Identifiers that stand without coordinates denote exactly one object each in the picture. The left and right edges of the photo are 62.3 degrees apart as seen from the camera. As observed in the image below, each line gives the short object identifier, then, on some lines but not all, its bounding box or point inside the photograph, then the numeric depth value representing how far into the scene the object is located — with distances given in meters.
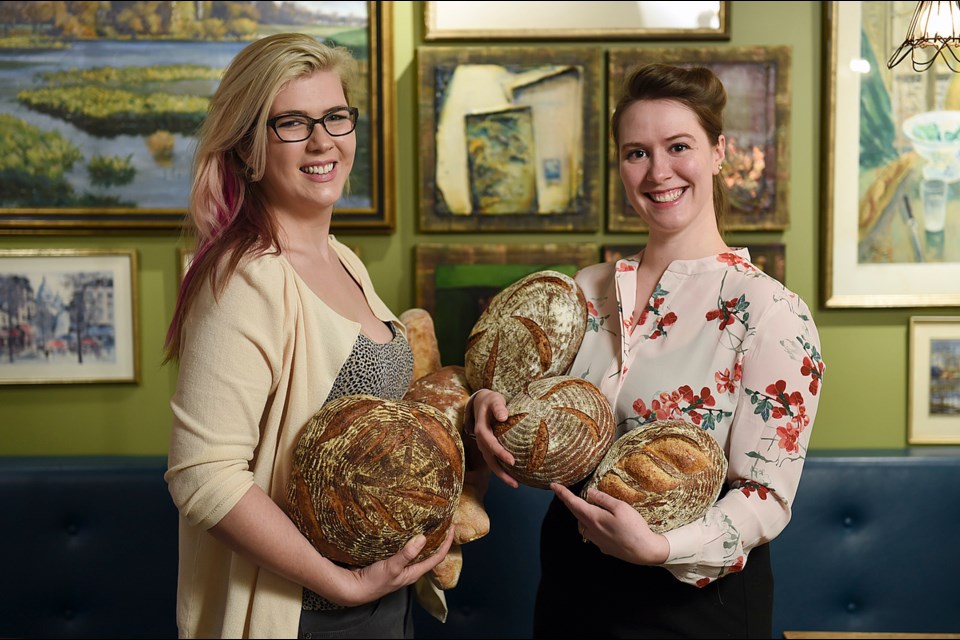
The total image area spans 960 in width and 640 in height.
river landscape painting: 2.05
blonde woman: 1.10
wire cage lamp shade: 1.72
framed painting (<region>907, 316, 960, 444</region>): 2.10
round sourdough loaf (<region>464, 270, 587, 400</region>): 1.28
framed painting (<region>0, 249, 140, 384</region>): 2.09
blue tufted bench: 2.01
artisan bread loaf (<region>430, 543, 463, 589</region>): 1.32
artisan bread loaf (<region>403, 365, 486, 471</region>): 1.32
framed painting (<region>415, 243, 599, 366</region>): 2.09
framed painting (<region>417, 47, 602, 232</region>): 2.06
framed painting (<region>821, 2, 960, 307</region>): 2.04
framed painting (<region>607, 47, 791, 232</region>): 2.03
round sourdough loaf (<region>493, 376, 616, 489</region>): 1.13
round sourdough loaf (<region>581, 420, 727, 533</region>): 1.10
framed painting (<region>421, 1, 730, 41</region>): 2.04
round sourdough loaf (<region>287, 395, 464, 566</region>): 1.04
